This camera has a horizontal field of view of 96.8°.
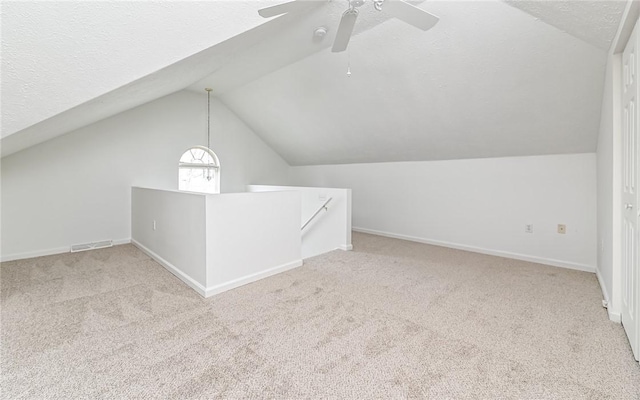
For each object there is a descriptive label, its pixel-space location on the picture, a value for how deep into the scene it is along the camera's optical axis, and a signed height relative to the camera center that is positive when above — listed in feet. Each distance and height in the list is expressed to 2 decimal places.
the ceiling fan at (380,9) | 5.55 +3.87
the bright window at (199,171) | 17.53 +1.86
